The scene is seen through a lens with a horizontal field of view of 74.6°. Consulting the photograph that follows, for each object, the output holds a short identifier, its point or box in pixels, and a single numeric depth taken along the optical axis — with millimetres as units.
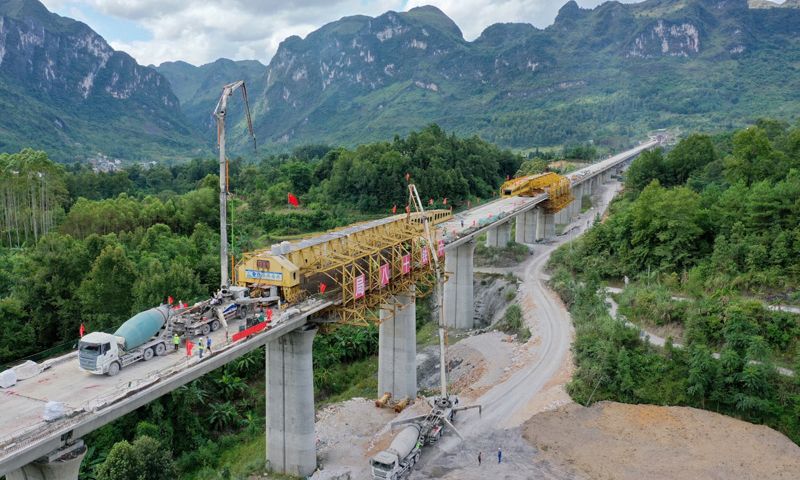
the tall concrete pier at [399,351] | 48031
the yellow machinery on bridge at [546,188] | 91825
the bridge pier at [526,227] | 90750
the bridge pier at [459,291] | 67500
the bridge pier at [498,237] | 85969
